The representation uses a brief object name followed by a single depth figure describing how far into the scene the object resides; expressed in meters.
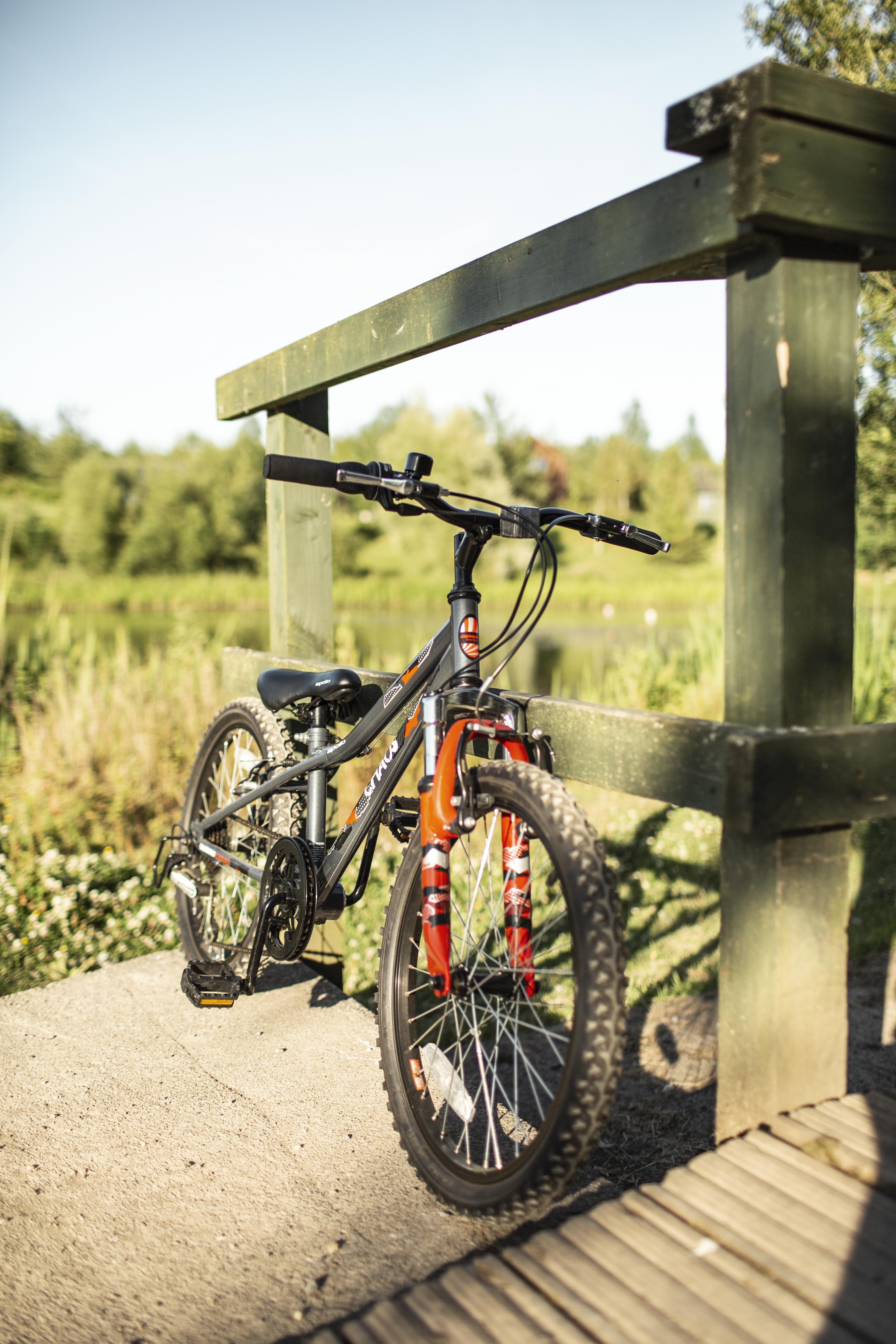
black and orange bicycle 1.63
